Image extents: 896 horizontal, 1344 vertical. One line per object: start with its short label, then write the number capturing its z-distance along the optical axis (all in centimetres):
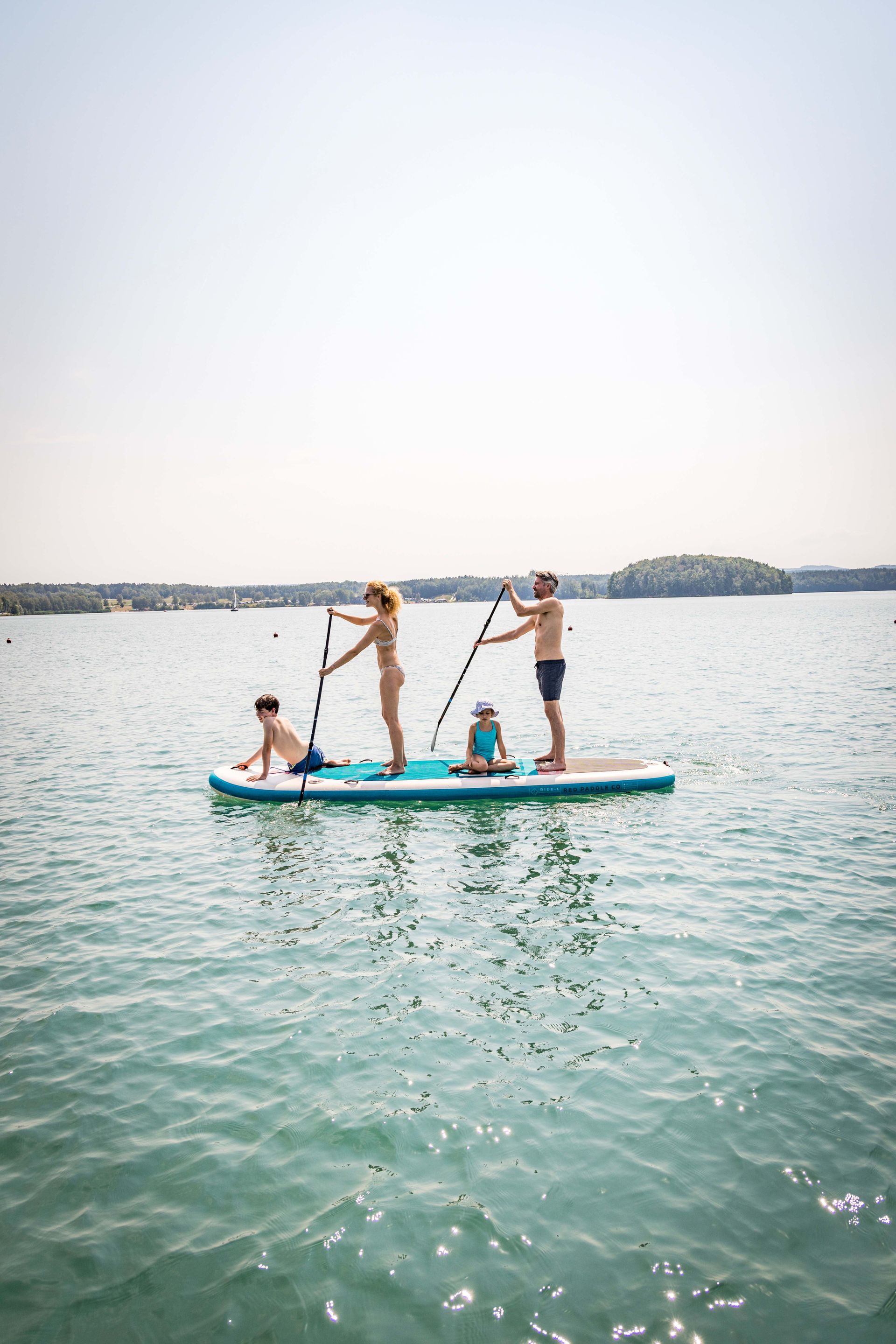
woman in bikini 1192
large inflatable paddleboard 1241
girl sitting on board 1259
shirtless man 1223
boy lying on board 1230
